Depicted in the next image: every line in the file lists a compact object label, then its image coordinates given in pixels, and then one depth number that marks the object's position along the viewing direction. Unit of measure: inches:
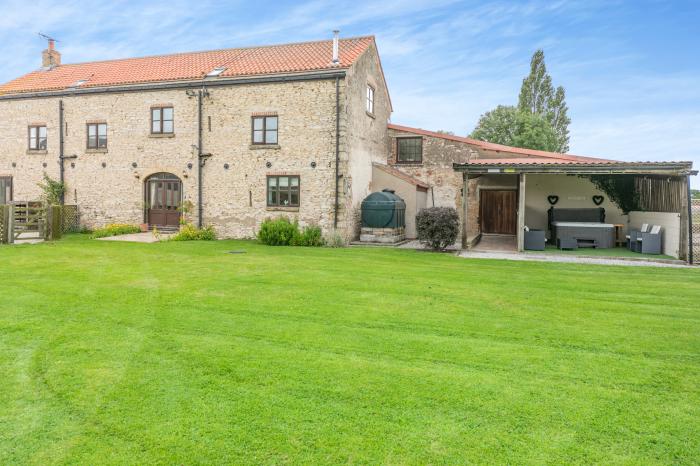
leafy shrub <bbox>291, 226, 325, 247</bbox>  697.0
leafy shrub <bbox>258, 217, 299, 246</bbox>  693.9
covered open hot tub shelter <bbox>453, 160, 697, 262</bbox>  566.6
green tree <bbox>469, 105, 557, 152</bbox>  1551.4
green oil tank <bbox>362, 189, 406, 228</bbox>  746.2
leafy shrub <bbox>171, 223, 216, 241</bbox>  748.0
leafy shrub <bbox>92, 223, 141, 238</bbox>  769.6
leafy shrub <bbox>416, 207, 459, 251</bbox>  621.0
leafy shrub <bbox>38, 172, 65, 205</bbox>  856.9
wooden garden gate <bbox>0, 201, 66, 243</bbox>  640.4
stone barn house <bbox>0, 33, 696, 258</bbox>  717.3
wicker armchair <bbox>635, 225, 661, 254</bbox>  611.8
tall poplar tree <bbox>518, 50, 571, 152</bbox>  1780.3
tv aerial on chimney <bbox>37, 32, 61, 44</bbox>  1006.8
